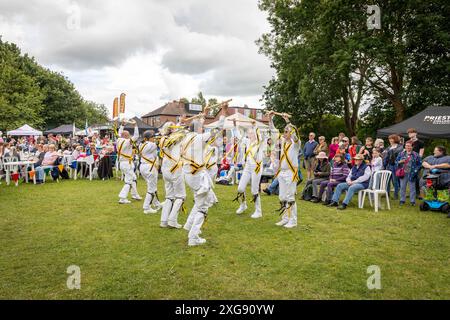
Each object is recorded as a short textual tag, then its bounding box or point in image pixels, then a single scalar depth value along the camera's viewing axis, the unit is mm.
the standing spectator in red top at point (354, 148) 11766
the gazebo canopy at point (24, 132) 29500
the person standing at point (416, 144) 10478
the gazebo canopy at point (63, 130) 38531
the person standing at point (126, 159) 9914
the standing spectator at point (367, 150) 10649
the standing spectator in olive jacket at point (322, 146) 11909
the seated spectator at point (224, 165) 15562
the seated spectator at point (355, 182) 9534
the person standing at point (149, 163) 8562
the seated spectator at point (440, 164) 9000
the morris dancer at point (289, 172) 7438
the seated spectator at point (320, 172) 10562
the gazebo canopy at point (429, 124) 12398
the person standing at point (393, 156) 10594
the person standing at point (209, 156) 6441
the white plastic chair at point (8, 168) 14243
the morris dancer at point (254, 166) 8305
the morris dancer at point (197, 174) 6074
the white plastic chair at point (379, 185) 9477
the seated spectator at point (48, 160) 14656
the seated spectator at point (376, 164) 9781
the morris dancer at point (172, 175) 7066
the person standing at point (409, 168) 9914
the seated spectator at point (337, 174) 10023
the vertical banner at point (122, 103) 10925
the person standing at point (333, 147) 12820
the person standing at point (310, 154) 13742
